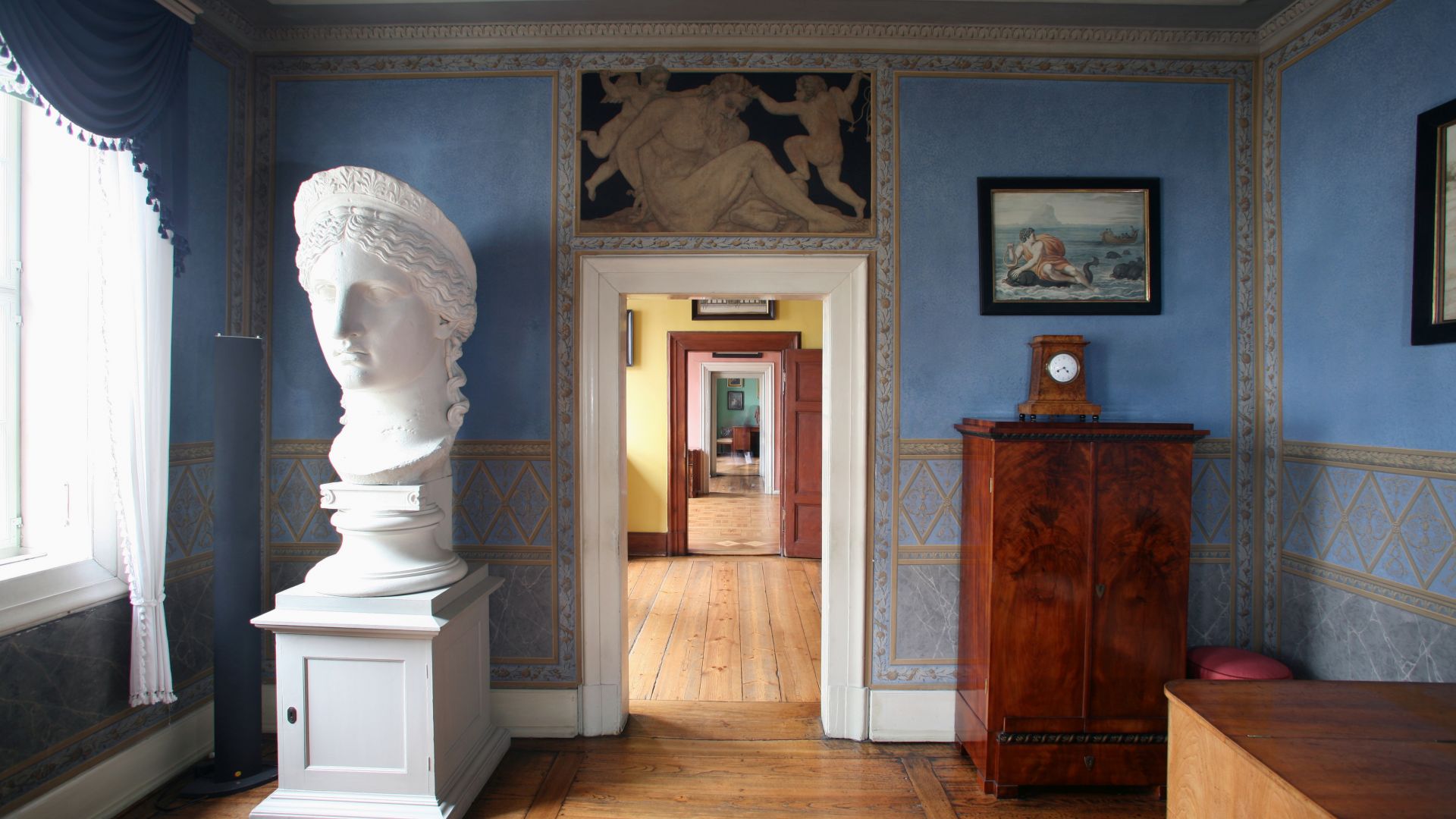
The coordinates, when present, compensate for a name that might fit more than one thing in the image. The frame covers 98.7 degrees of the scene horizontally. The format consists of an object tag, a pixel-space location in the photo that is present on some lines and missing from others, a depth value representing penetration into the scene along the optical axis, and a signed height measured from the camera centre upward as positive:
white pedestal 2.23 -1.10
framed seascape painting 2.95 +0.77
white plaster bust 2.21 +0.37
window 2.24 +0.13
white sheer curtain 2.34 +0.07
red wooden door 6.31 -0.43
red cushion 2.52 -1.05
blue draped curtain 2.08 +1.20
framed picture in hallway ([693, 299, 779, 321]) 6.48 +1.04
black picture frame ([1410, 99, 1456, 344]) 2.19 +0.64
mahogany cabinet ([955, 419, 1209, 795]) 2.51 -0.75
